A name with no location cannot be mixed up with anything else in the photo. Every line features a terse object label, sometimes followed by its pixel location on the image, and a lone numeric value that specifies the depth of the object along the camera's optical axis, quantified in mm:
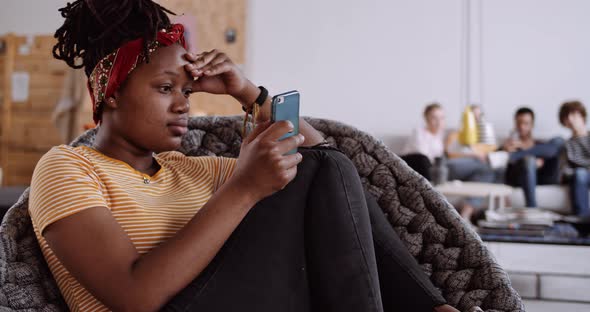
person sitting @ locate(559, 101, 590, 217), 4258
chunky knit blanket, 932
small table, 3604
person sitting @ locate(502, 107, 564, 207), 4406
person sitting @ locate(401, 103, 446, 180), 5004
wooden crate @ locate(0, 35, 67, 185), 5855
